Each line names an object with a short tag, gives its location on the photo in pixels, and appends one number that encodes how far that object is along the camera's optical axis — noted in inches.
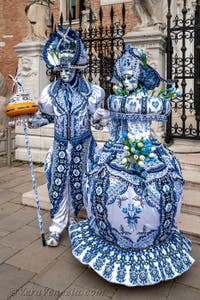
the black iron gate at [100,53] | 269.5
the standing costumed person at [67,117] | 139.8
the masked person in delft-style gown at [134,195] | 110.9
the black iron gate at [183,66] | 235.6
